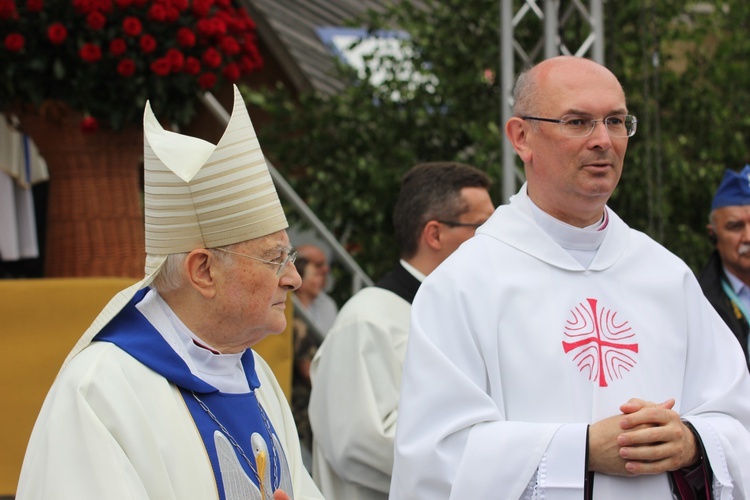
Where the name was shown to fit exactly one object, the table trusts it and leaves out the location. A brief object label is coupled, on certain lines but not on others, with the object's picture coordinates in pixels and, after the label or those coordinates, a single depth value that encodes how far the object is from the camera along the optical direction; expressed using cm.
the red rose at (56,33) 942
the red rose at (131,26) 966
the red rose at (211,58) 1017
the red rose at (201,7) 1010
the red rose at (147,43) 973
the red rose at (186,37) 999
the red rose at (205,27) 1009
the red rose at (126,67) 970
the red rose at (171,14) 980
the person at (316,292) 1381
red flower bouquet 959
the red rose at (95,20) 945
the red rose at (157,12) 973
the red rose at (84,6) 945
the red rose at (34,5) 948
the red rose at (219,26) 1017
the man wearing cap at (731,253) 970
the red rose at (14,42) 937
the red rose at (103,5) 954
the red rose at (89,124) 988
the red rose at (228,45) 1034
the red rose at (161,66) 984
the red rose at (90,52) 949
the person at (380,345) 781
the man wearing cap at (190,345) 475
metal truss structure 1148
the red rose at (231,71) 1050
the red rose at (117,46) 969
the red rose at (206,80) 1024
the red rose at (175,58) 993
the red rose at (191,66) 1007
